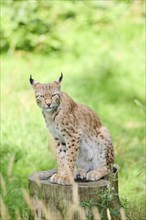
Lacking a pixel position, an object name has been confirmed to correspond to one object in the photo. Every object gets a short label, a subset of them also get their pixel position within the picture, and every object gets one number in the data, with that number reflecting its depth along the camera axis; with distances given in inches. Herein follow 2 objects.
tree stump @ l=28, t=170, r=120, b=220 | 410.3
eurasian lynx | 403.2
